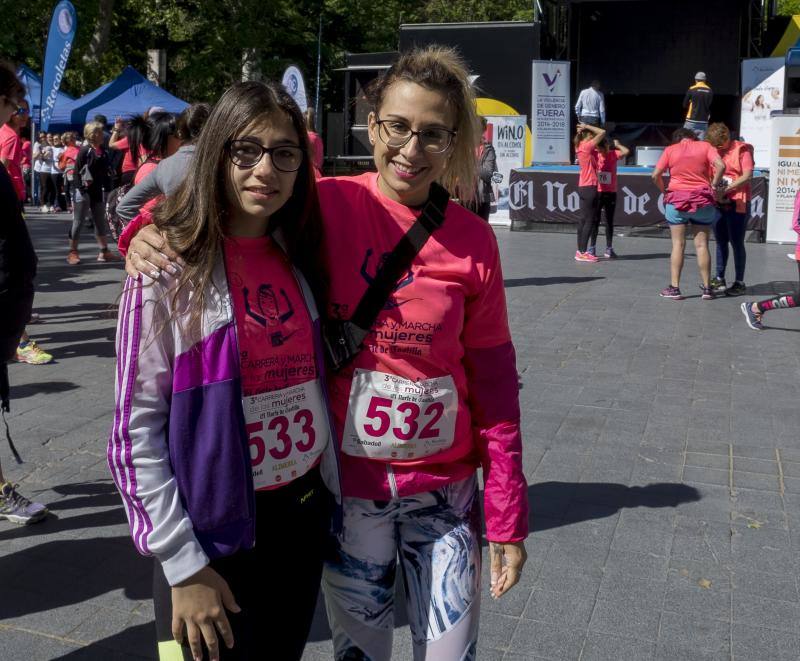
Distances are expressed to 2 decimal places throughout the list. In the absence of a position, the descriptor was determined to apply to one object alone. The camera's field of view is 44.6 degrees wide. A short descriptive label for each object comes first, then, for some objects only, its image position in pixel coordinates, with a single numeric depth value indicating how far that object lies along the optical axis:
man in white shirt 17.61
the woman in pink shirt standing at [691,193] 9.33
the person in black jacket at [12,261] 3.91
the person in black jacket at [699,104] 19.27
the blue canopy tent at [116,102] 22.62
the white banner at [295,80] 11.47
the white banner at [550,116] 18.70
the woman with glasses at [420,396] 2.08
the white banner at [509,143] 17.36
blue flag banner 16.08
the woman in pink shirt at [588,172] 12.11
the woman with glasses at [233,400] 1.73
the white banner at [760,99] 20.55
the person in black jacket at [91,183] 11.95
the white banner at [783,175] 13.94
